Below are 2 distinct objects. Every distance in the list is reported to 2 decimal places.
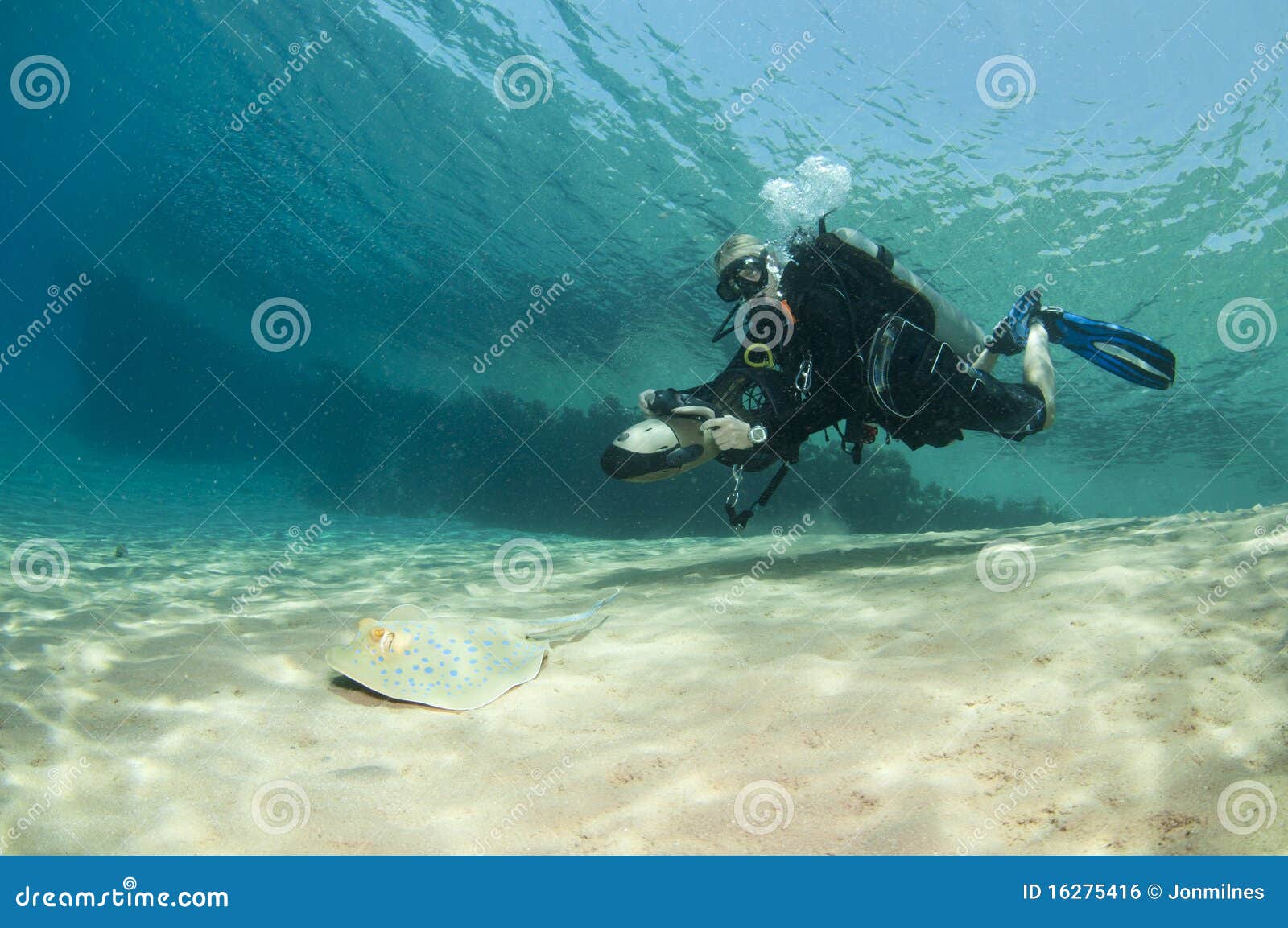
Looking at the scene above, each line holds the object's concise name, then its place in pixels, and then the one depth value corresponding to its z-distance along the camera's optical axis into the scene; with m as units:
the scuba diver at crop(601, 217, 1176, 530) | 4.88
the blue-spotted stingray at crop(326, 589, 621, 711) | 3.14
